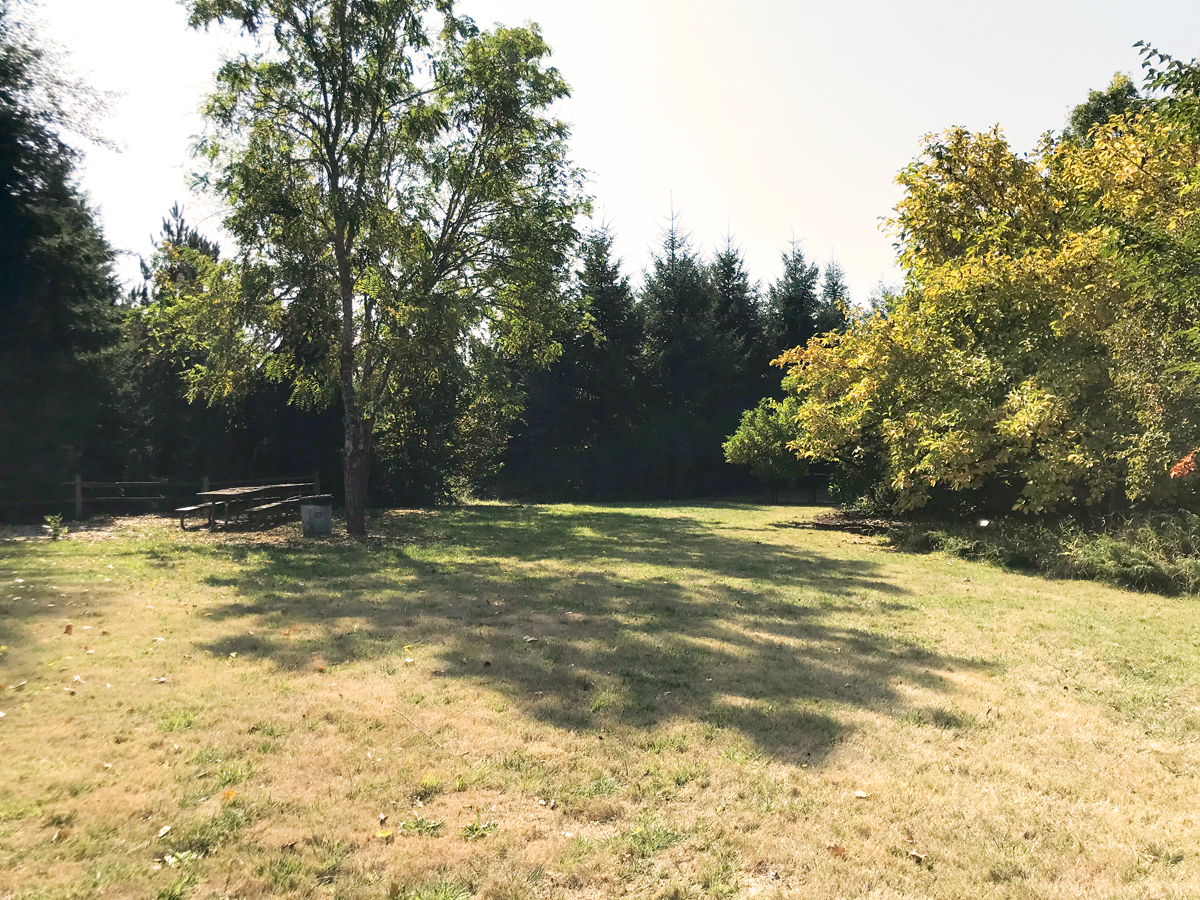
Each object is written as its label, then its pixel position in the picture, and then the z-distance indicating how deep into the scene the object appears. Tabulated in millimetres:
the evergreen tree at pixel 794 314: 39844
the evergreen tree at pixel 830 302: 40188
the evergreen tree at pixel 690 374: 36531
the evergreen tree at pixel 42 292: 17328
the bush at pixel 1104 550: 10305
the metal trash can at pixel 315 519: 15688
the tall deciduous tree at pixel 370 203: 14992
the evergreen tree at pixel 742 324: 39188
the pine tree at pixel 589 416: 34188
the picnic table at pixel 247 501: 16516
